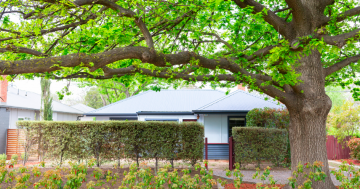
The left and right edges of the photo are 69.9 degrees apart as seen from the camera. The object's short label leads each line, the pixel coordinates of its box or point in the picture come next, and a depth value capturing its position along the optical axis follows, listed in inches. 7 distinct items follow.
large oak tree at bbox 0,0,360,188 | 228.9
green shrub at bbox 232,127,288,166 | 459.5
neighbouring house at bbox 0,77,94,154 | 626.8
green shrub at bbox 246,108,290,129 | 499.2
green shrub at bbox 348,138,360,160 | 577.9
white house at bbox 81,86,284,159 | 616.1
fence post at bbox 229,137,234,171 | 456.1
